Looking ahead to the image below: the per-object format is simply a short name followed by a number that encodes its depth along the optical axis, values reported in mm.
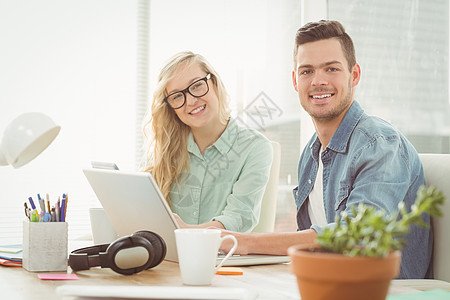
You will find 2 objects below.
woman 2059
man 1423
